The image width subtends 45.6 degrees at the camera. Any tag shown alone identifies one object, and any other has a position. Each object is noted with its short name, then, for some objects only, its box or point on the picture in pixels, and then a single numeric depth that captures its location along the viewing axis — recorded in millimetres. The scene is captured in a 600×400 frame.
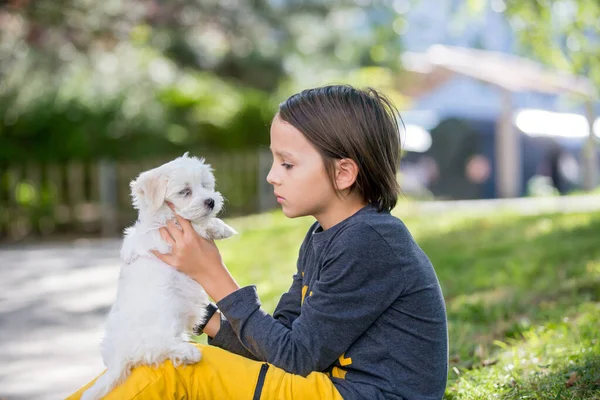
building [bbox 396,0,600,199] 22078
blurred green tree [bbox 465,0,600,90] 9492
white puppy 2465
